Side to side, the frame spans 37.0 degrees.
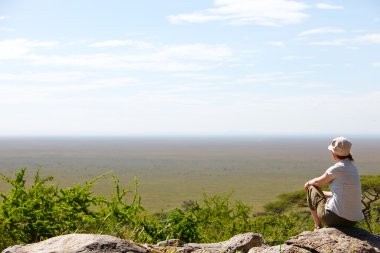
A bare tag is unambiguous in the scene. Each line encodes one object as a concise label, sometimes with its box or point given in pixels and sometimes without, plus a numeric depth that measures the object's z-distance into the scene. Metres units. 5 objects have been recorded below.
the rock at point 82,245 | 6.11
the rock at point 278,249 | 7.04
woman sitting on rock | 8.10
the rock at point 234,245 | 7.30
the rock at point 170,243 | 7.43
